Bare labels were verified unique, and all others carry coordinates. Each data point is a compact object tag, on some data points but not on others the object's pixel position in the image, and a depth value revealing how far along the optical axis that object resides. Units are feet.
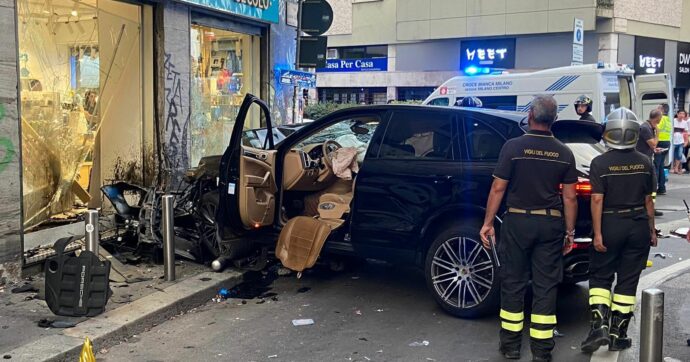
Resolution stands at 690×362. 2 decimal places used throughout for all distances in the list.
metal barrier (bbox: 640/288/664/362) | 11.16
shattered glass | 23.03
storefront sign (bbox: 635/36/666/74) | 86.94
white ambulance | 44.11
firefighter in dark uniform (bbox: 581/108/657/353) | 15.62
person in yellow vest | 43.55
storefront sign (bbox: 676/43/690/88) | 93.56
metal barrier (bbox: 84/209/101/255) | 18.94
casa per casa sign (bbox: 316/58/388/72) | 109.91
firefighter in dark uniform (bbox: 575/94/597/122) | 33.14
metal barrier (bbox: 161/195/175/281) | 21.01
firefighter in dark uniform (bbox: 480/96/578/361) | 15.35
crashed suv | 18.01
